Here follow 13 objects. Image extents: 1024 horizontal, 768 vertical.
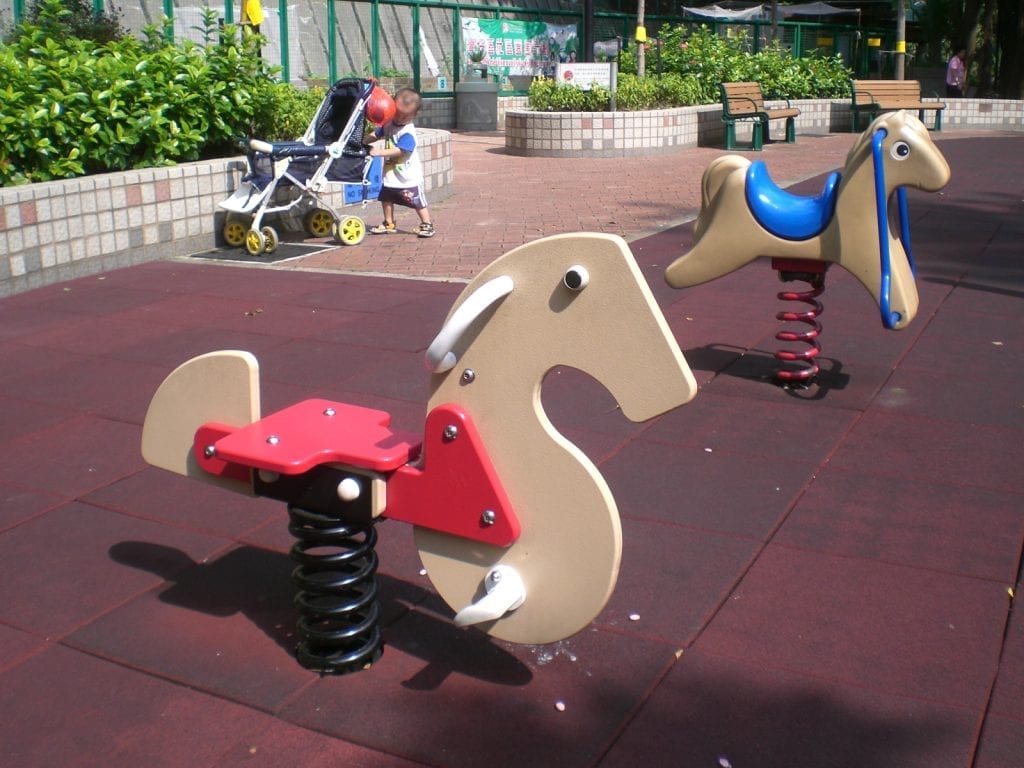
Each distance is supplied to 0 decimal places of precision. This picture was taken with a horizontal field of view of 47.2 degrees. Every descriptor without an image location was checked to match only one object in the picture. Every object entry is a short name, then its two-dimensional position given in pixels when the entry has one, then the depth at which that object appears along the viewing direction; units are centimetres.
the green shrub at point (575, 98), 1811
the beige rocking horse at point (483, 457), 293
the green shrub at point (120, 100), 869
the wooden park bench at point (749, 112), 1841
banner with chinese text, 2417
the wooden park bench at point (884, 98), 2150
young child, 1013
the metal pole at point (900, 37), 2430
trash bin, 2273
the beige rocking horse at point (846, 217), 572
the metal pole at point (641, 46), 2064
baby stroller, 959
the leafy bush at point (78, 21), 1088
